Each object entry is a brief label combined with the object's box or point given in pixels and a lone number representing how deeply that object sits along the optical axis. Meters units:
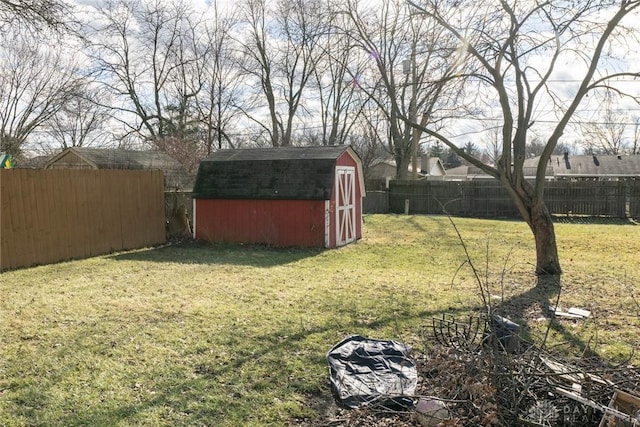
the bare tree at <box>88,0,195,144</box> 24.02
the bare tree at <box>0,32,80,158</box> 23.77
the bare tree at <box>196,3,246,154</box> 23.81
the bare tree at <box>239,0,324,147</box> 23.81
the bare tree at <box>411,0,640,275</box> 6.83
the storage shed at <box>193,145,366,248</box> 10.98
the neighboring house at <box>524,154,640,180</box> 34.12
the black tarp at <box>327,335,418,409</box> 3.19
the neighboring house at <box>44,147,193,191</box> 18.44
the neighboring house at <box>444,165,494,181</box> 46.82
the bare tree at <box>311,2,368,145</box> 24.41
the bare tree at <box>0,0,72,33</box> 6.21
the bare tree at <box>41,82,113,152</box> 23.78
